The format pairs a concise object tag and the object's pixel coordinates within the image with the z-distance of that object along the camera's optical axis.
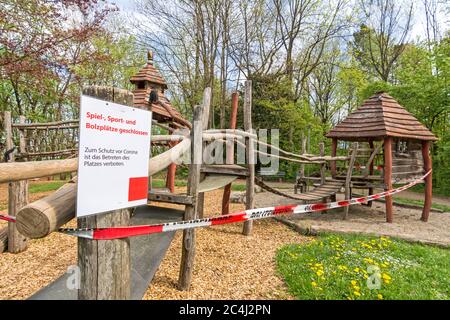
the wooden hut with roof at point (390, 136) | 5.66
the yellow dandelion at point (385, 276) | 2.87
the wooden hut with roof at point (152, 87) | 7.08
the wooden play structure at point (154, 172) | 1.28
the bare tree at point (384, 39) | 17.00
